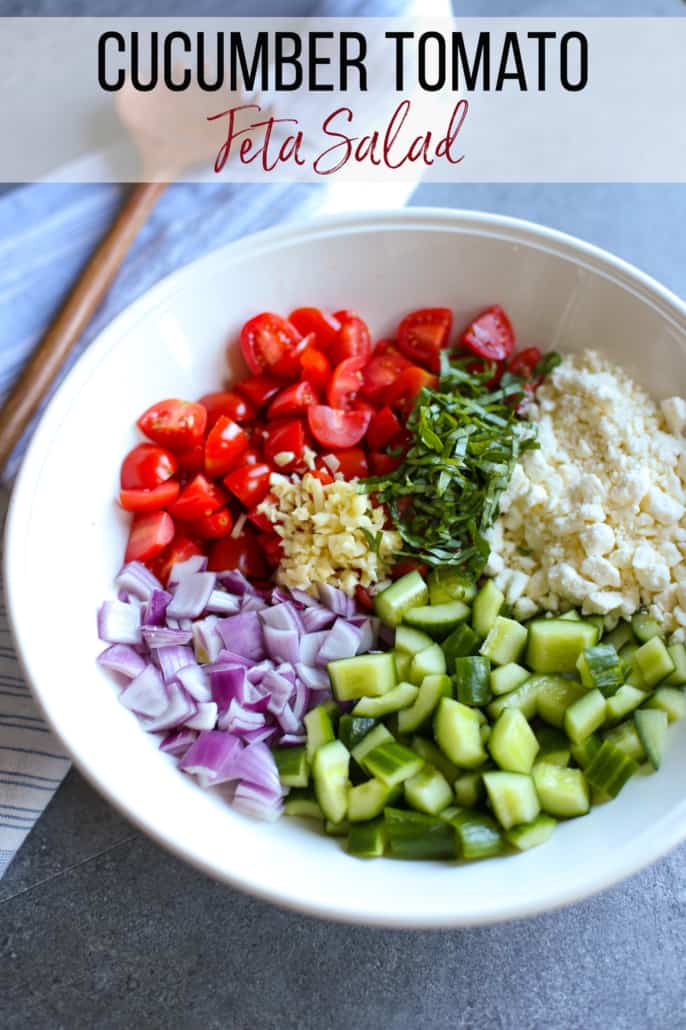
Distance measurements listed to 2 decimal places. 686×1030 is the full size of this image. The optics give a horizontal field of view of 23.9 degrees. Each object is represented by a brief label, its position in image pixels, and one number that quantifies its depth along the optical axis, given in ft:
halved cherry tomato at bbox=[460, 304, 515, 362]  2.22
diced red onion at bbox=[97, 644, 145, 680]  2.04
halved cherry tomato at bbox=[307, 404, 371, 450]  2.17
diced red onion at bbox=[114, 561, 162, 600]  2.12
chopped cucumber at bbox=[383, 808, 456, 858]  1.90
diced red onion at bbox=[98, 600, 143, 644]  2.06
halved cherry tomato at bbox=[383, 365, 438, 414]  2.20
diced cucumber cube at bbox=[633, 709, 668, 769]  1.94
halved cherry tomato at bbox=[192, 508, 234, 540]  2.16
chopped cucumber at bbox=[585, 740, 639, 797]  1.92
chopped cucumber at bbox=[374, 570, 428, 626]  2.07
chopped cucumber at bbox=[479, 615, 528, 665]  2.04
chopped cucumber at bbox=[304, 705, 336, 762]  1.99
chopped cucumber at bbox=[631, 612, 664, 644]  2.04
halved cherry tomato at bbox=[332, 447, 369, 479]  2.18
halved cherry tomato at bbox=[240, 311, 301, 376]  2.21
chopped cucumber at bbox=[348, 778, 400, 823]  1.92
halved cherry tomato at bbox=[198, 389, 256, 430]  2.21
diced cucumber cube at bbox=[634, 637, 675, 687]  2.00
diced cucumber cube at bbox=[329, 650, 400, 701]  1.99
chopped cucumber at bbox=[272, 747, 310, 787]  1.96
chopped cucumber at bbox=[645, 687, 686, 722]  1.98
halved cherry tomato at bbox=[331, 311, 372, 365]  2.22
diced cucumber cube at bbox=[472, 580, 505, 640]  2.06
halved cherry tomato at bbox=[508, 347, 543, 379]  2.24
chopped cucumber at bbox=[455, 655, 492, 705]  1.99
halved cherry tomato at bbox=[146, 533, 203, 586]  2.15
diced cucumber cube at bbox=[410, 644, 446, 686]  2.01
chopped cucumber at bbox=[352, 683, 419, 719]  1.99
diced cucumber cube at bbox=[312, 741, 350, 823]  1.94
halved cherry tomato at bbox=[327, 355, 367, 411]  2.20
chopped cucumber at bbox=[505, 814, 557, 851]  1.89
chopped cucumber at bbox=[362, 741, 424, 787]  1.92
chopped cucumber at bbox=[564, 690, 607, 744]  1.95
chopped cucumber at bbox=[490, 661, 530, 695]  2.00
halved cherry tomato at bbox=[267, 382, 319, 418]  2.18
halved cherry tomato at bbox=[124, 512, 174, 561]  2.13
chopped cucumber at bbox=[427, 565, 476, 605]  2.10
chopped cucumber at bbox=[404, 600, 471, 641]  2.06
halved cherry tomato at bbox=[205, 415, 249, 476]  2.16
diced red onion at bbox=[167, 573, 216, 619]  2.09
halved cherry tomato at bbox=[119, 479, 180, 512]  2.13
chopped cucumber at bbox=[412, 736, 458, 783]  1.97
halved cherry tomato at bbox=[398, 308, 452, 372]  2.24
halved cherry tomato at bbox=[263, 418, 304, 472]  2.16
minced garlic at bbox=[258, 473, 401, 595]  2.10
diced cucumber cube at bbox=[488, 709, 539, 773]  1.93
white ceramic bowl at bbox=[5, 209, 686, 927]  1.87
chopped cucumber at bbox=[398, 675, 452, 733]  1.98
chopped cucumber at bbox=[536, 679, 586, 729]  2.00
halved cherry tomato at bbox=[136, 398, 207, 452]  2.17
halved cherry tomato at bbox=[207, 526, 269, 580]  2.16
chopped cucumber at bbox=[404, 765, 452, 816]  1.92
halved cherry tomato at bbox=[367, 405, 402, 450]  2.19
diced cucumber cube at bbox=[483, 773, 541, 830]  1.89
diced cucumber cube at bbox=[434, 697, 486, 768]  1.94
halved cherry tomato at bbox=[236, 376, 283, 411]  2.22
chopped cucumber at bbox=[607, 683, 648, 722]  1.98
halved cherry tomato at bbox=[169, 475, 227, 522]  2.15
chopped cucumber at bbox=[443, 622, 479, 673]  2.04
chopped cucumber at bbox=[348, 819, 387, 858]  1.90
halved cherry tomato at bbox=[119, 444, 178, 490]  2.14
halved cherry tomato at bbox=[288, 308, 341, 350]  2.23
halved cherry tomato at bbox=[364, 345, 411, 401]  2.23
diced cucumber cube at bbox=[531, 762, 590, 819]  1.92
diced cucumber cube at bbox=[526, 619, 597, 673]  2.01
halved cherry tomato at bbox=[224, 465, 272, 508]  2.14
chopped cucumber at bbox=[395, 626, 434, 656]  2.05
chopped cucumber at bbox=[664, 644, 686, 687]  2.01
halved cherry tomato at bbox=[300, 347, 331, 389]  2.20
